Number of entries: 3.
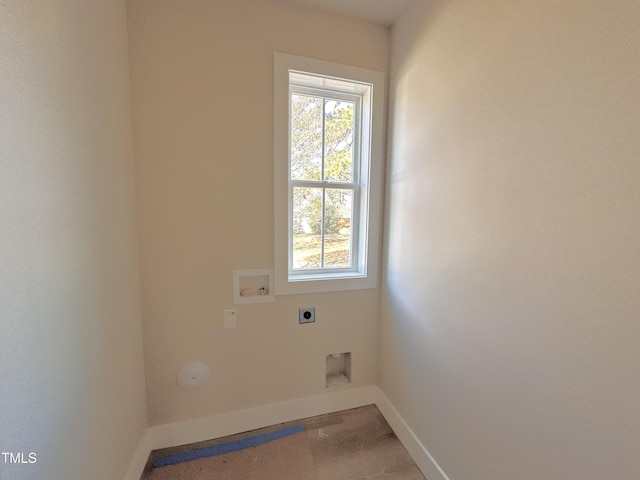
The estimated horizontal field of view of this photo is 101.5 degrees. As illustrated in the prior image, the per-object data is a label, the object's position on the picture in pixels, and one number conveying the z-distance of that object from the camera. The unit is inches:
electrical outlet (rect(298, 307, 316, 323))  67.4
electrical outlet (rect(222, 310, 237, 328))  61.7
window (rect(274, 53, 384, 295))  64.2
